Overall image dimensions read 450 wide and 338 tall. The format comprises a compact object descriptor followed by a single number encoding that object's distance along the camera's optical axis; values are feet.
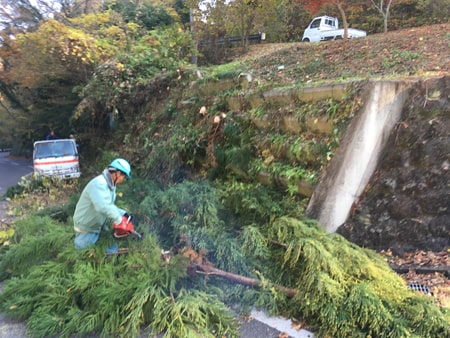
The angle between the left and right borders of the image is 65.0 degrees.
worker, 12.98
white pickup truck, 56.80
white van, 41.91
